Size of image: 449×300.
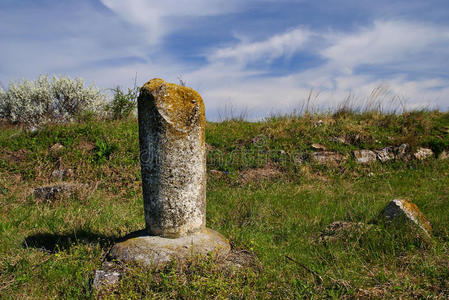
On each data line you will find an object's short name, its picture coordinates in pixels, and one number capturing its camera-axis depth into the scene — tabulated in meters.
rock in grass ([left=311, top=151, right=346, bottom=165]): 8.68
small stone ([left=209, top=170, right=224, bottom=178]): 8.12
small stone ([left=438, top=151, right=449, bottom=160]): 9.09
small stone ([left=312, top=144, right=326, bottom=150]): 9.04
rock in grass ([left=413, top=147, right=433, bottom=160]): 9.02
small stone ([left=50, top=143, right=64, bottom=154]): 8.47
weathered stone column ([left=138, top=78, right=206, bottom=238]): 3.72
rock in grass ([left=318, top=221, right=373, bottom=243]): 4.52
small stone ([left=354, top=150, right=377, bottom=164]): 8.84
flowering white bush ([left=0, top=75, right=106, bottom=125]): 14.14
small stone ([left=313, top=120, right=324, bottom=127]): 10.06
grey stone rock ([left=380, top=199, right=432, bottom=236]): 4.55
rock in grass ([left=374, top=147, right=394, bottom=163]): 8.98
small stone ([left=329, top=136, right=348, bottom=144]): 9.35
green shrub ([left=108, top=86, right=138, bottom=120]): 11.06
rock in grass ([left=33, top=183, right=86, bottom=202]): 6.63
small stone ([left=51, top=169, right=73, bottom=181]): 7.96
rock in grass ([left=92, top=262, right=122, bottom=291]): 3.31
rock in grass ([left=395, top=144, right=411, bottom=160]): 9.05
